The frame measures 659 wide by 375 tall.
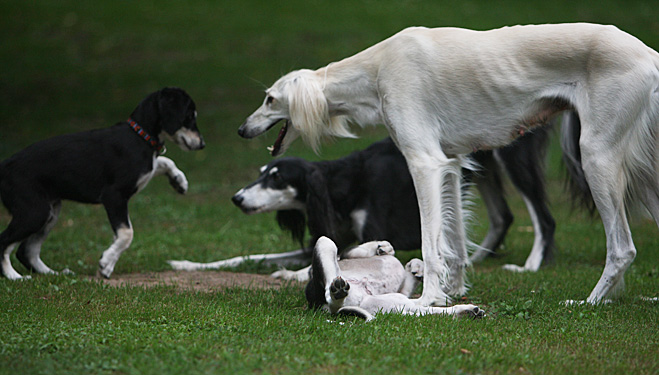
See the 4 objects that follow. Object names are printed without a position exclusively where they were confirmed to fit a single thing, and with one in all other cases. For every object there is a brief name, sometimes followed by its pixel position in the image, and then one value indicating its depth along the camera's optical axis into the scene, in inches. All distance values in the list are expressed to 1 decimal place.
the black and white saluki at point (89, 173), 464.8
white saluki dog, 381.1
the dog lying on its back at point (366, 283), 362.0
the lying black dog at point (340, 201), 516.4
